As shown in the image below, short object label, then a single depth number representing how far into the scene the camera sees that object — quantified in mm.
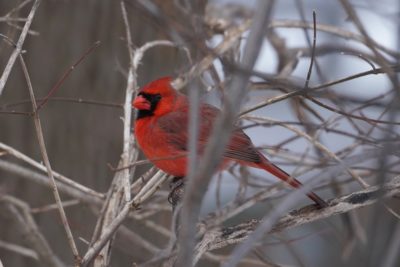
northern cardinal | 5977
